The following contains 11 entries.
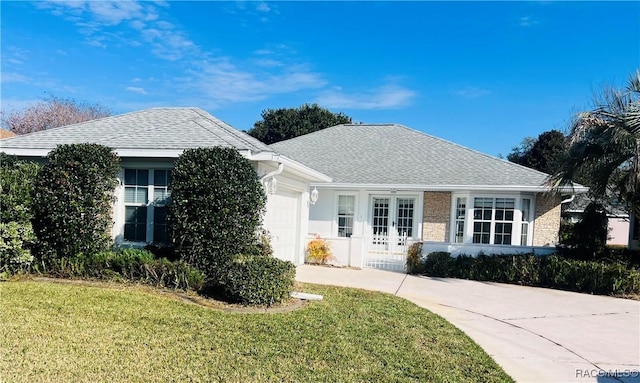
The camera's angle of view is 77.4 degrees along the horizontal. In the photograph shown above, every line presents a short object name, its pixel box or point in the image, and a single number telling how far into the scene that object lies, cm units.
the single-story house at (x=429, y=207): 1459
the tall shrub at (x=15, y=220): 852
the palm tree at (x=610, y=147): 998
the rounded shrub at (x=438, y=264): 1295
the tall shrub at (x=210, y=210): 849
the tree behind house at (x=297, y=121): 3877
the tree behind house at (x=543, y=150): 3475
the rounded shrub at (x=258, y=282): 740
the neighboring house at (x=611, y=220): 2678
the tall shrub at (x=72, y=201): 878
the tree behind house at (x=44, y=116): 3553
